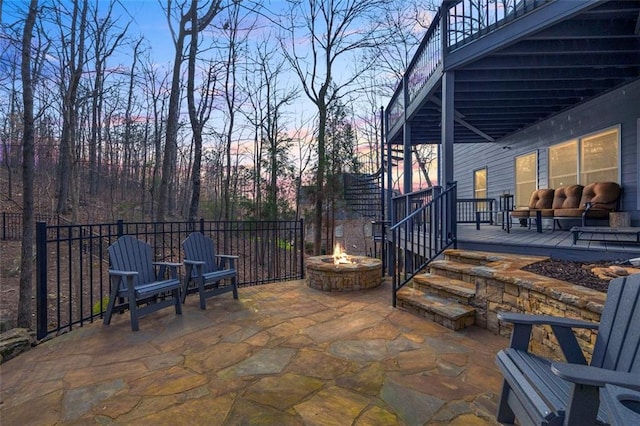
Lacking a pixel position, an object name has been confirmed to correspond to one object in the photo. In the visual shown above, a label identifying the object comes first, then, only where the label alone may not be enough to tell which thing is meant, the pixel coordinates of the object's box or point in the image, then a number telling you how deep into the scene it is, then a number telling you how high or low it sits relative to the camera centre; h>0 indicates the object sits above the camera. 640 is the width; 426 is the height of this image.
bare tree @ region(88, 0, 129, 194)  7.31 +4.27
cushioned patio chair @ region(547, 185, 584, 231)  5.50 +0.22
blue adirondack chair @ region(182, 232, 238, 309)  3.92 -0.74
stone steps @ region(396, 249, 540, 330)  3.18 -0.85
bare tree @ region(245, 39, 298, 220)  10.36 +3.12
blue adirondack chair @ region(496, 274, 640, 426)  1.08 -0.67
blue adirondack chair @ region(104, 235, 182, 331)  3.19 -0.72
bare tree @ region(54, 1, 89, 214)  5.81 +3.03
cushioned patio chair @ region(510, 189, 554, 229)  5.82 +0.17
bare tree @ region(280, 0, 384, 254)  9.75 +5.26
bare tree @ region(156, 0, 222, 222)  6.50 +3.21
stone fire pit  4.73 -0.97
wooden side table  4.82 -0.12
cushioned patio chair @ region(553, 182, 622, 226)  5.05 +0.11
